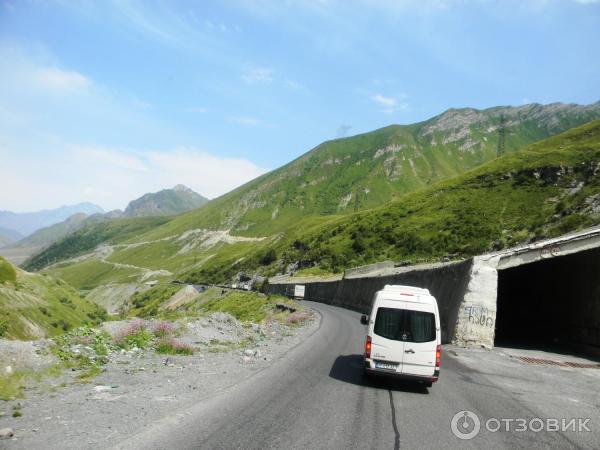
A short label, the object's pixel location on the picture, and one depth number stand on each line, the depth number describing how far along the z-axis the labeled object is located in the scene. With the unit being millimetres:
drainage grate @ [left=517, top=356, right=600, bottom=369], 19922
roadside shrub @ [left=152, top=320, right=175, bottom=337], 20094
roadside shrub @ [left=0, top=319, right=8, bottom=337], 24706
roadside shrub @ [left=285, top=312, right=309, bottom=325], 35656
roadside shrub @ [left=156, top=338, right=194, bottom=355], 17438
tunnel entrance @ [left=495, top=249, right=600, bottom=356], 23734
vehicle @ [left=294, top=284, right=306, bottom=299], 71000
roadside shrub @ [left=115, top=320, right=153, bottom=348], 17158
